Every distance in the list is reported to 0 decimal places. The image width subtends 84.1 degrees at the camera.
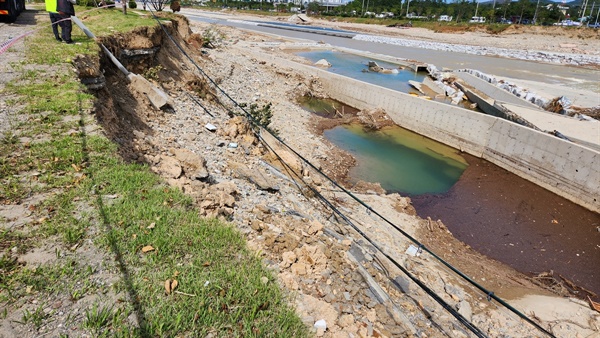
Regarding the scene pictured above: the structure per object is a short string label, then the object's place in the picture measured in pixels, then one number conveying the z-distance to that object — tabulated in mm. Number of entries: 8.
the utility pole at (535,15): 74375
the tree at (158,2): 22509
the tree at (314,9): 107000
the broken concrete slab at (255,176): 8591
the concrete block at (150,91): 11547
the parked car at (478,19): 77356
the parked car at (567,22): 71462
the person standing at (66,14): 10023
